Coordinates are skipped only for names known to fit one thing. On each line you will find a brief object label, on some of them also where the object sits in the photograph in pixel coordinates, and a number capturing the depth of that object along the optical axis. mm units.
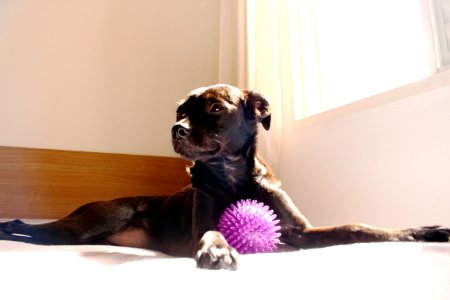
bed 596
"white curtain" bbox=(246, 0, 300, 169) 2297
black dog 1404
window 1703
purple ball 1184
